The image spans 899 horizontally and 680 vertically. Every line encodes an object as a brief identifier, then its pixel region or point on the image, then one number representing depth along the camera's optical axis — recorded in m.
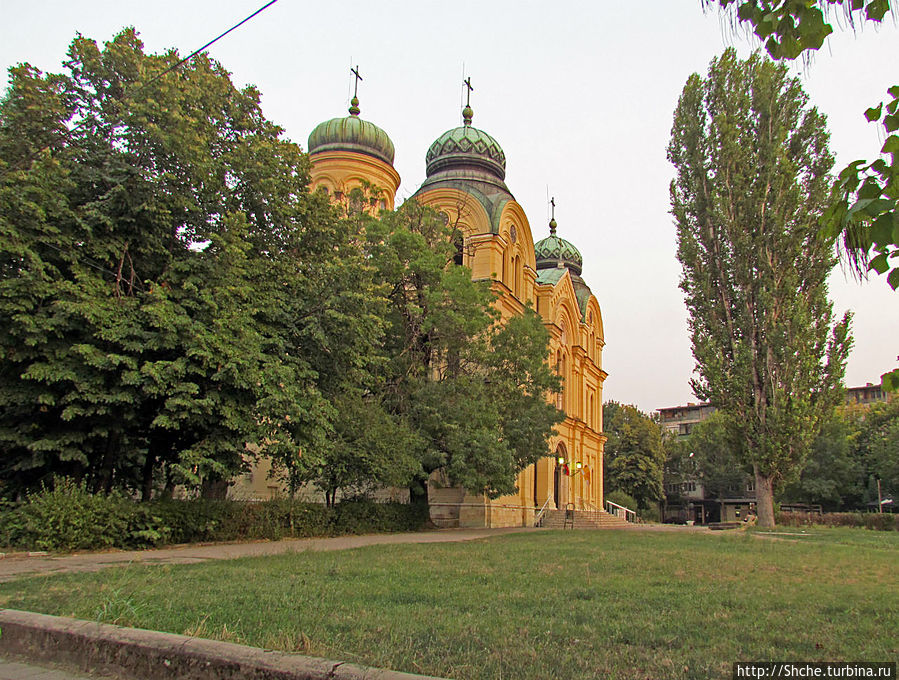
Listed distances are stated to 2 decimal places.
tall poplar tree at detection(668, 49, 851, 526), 24.25
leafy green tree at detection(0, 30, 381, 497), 11.02
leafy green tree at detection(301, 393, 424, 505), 16.72
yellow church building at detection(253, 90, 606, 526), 28.27
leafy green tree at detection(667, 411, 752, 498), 63.81
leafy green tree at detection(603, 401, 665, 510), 53.62
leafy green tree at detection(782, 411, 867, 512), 51.03
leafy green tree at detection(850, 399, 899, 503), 47.44
